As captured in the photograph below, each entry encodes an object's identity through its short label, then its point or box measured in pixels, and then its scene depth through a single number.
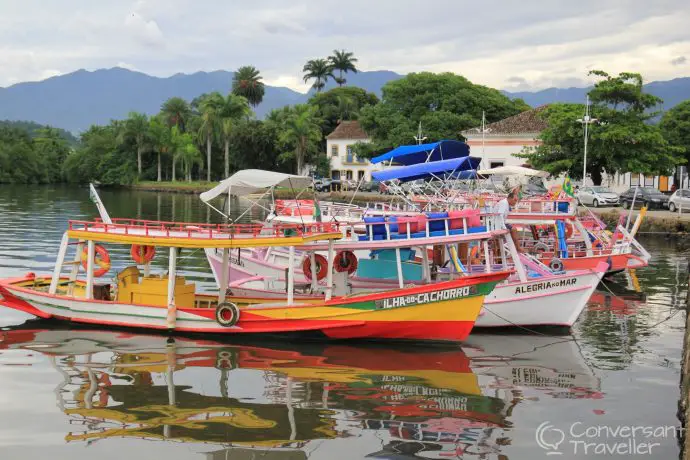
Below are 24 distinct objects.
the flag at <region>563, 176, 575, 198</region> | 25.26
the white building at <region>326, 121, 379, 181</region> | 87.94
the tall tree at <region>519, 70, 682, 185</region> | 49.03
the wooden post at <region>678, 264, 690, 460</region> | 10.73
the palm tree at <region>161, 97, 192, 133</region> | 107.84
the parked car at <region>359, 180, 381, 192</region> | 73.19
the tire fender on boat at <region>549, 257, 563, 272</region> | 23.42
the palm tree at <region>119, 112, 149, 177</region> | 97.25
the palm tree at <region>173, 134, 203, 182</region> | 90.75
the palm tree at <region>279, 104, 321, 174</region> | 80.88
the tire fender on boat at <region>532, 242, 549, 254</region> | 26.63
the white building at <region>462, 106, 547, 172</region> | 64.62
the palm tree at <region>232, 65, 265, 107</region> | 115.75
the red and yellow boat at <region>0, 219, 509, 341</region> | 16.58
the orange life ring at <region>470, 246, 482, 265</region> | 21.48
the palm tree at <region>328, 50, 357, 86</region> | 123.29
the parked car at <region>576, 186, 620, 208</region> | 48.56
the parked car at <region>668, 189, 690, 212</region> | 45.09
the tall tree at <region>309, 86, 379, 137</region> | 98.50
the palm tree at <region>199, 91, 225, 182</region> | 88.94
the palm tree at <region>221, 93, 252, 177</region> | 88.19
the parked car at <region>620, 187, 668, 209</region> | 48.12
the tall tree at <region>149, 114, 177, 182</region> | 94.75
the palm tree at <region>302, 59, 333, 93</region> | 121.50
